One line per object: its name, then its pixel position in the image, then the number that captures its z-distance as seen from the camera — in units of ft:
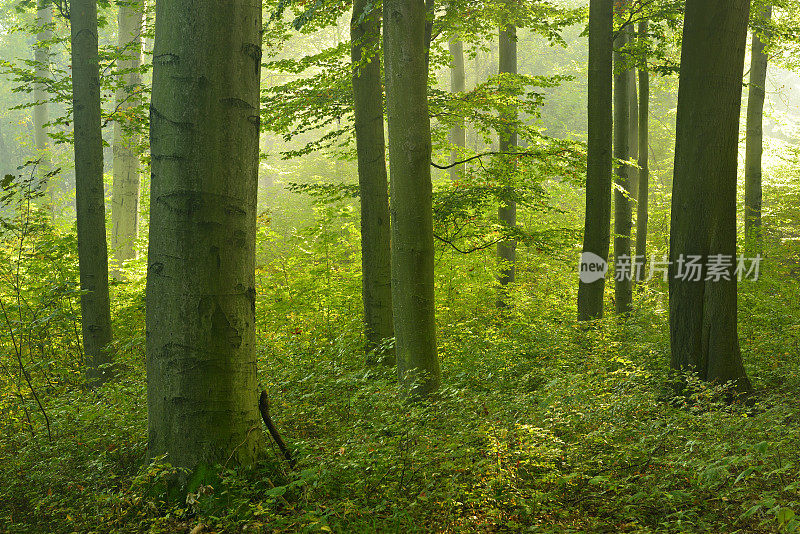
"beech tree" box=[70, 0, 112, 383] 22.80
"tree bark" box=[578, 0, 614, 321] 26.08
